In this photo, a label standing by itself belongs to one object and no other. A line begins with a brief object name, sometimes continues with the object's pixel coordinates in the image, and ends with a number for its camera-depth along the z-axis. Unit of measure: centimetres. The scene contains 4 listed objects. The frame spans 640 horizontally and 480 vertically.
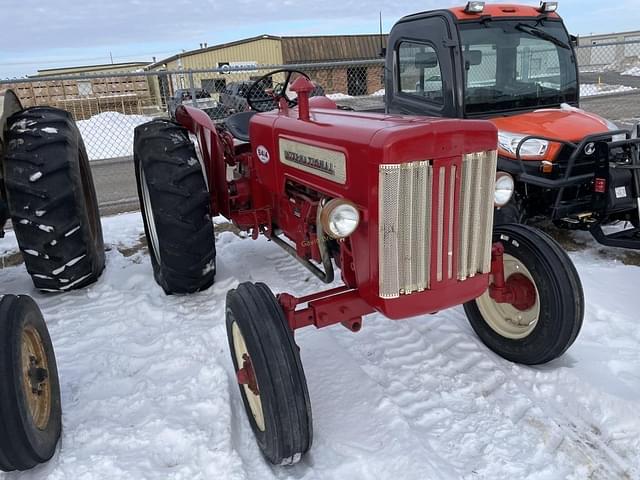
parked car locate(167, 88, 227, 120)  1242
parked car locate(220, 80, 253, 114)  1150
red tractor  223
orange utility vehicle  419
